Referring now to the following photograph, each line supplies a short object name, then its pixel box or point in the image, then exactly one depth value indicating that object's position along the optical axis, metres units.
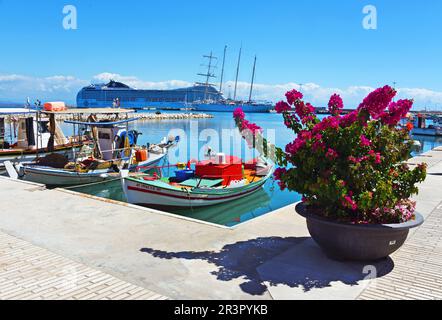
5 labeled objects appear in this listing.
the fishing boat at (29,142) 23.06
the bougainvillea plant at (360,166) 6.28
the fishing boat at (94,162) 19.69
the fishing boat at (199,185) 14.94
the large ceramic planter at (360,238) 6.25
